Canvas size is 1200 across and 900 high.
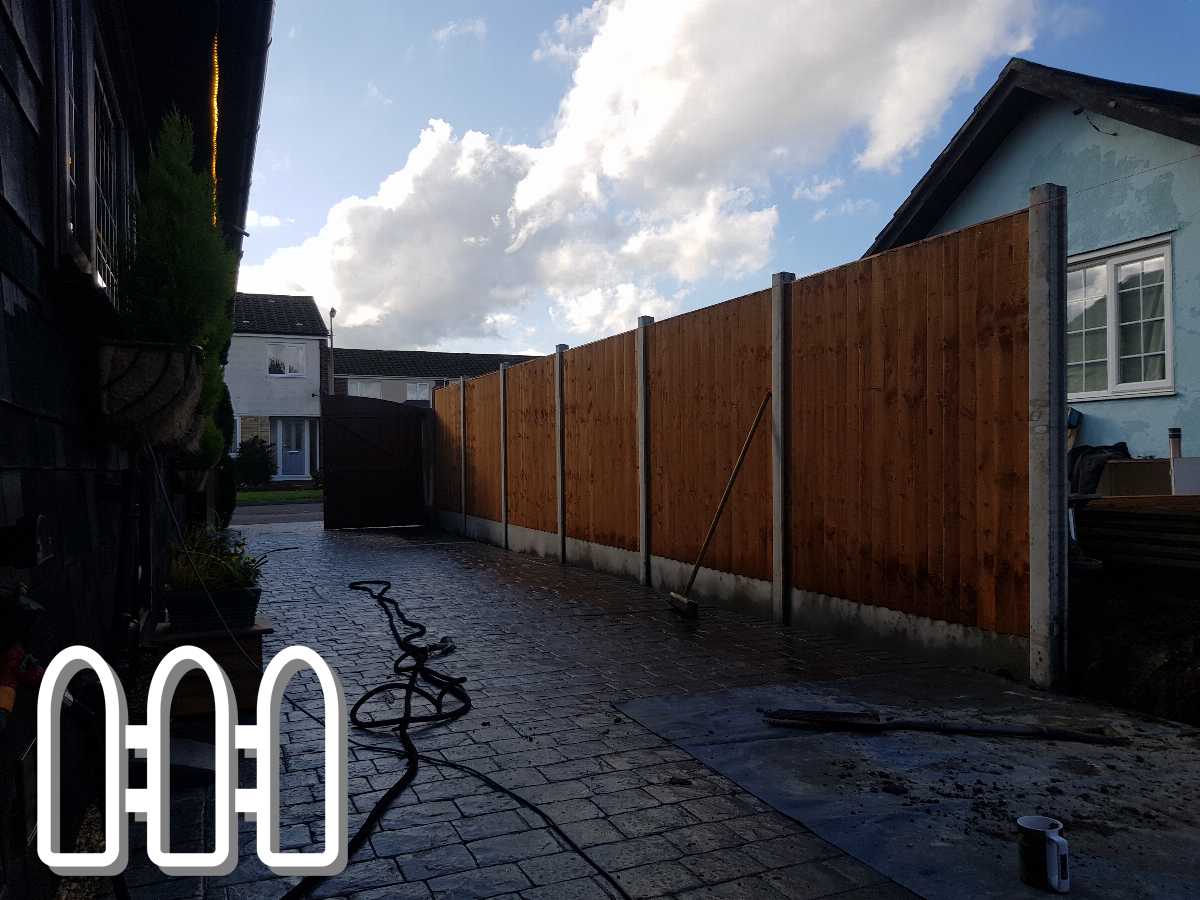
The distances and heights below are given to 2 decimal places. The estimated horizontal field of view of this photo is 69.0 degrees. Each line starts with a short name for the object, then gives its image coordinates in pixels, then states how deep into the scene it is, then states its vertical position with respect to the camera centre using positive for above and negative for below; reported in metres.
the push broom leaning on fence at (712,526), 7.07 -0.64
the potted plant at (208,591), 4.41 -0.71
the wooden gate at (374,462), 17.00 -0.19
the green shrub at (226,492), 14.46 -0.68
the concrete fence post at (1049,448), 4.79 +0.01
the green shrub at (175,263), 4.48 +0.99
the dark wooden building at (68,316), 2.45 +0.50
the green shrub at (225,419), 12.73 +0.50
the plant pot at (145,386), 3.83 +0.30
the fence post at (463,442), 15.48 +0.17
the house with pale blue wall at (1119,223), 8.34 +2.29
